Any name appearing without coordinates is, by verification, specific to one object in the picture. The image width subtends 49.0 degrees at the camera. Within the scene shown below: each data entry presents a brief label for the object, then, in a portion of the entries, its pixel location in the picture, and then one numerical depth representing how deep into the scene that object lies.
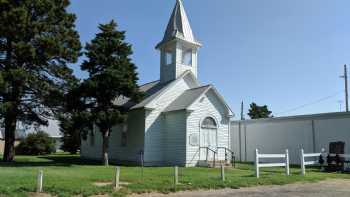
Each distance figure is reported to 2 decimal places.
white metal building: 25.91
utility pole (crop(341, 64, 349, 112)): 40.80
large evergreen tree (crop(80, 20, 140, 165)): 22.55
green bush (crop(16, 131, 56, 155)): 38.62
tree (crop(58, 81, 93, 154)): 22.00
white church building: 23.73
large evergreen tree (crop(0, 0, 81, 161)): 22.44
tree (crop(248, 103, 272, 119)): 73.81
